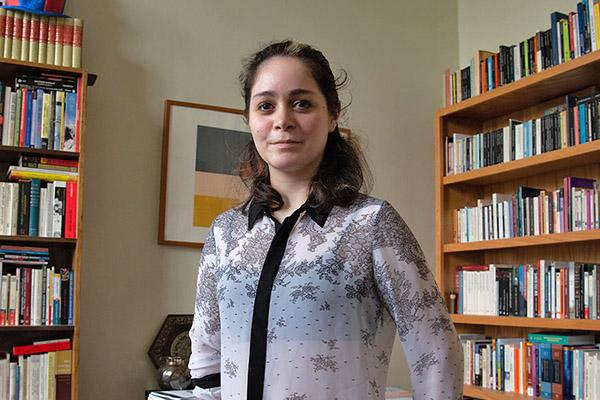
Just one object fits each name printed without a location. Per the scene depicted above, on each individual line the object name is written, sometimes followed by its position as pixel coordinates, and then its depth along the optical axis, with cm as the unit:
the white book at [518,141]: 311
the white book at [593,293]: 268
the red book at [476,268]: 326
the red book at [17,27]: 277
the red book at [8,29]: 274
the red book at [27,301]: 264
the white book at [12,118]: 271
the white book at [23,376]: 261
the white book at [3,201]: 266
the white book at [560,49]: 289
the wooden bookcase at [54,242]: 267
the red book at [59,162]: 276
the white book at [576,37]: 281
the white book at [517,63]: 314
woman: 109
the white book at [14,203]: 266
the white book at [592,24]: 273
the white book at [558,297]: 282
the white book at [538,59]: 301
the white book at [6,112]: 271
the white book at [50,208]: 270
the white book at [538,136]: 301
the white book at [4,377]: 258
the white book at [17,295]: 262
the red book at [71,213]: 272
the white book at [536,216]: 299
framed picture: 318
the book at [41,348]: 264
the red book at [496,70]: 327
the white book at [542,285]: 289
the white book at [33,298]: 264
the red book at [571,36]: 284
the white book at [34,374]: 262
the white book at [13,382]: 259
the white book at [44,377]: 262
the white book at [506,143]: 318
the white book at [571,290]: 277
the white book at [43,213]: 270
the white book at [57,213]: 271
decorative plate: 306
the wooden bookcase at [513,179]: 282
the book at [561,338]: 283
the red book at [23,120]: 272
